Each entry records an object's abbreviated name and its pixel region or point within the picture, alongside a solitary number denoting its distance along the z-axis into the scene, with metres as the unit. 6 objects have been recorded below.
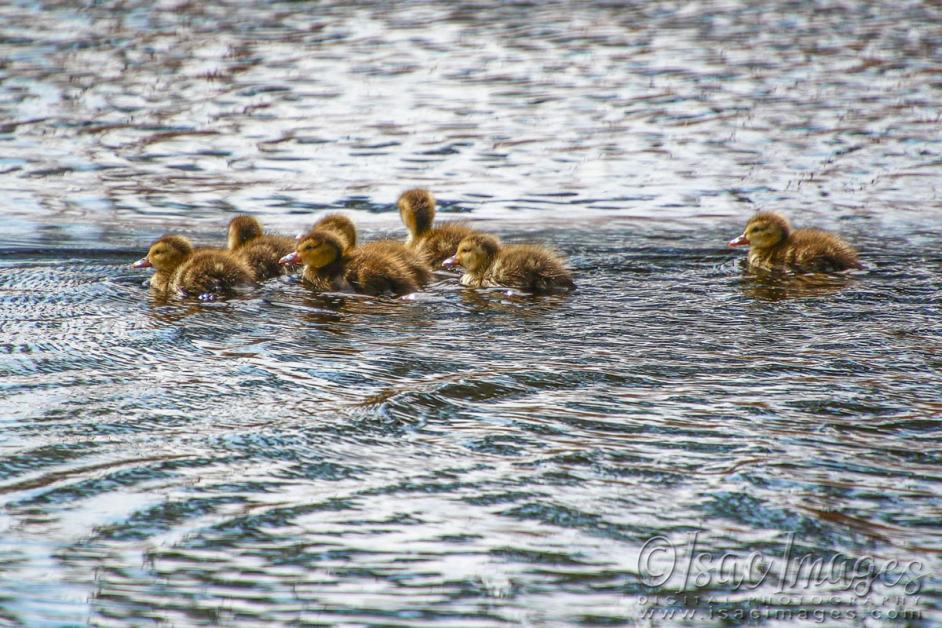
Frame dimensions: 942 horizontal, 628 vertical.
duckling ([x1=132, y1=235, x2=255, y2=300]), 11.95
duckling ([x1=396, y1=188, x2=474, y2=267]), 13.65
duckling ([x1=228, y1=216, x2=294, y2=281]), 12.80
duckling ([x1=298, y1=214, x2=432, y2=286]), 12.71
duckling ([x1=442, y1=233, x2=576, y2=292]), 12.06
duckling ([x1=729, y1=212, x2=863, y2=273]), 12.70
